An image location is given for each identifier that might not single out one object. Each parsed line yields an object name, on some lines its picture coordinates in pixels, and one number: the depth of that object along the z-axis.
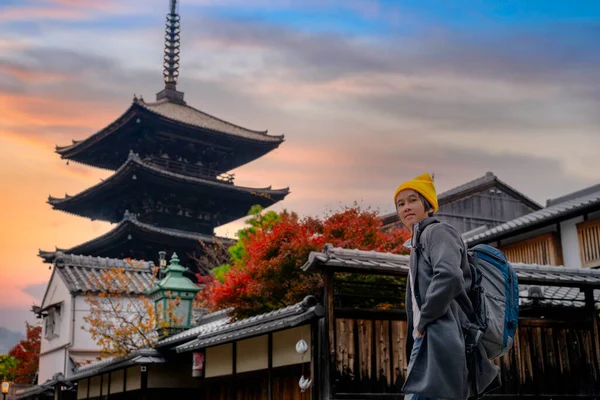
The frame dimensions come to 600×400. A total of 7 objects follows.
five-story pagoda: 36.81
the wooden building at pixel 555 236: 19.12
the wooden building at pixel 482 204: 34.47
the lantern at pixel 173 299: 17.47
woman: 3.87
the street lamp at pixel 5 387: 29.02
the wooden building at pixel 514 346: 10.85
